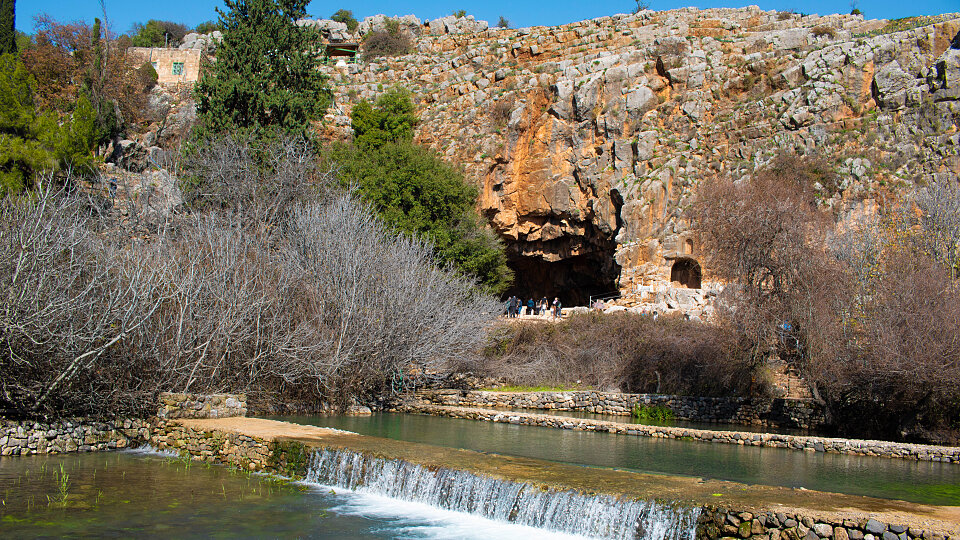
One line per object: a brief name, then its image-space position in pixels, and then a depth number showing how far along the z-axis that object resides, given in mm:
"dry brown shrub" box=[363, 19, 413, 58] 57688
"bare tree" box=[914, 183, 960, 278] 22578
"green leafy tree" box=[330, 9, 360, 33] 72125
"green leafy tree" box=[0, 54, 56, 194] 29500
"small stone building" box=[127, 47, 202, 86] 54062
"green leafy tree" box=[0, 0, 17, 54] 37094
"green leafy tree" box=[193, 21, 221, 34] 77969
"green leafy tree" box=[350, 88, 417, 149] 45125
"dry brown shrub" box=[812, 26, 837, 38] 39438
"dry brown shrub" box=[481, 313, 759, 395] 25375
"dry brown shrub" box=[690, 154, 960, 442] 18906
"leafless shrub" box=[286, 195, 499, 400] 22312
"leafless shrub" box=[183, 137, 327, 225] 29484
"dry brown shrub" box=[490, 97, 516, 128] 43281
